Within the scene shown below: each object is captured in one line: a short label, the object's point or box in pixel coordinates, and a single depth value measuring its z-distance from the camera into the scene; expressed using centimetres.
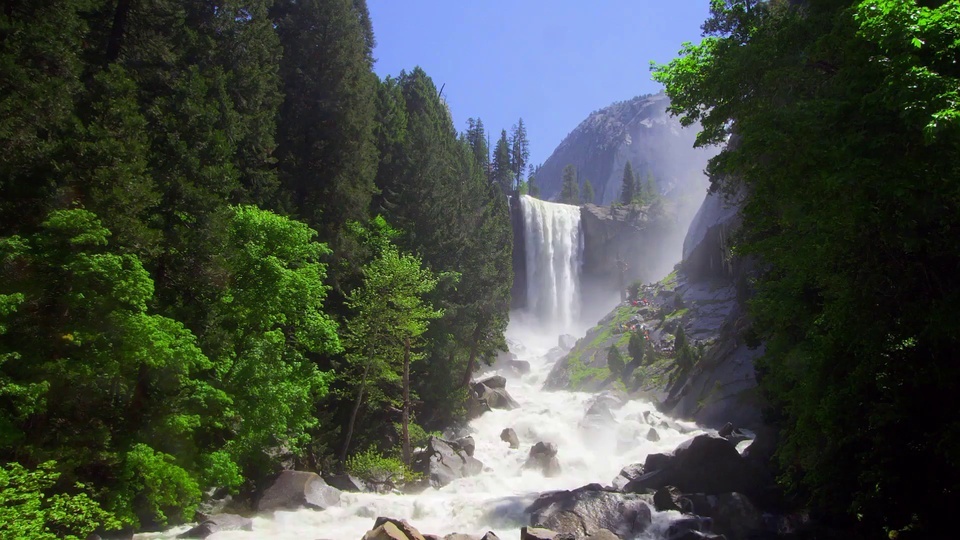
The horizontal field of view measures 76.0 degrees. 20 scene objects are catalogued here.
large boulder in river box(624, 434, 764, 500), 2144
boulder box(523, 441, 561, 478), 3016
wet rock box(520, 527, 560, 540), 1614
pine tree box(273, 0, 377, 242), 2745
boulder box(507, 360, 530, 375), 6265
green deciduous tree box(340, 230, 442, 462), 2505
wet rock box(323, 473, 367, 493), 2220
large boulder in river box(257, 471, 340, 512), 1862
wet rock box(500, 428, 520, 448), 3509
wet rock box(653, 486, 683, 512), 2023
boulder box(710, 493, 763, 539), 1870
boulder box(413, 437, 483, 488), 2625
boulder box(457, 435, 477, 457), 3039
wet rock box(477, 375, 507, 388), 4635
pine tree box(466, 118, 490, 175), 7516
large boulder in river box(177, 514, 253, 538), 1558
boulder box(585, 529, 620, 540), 1700
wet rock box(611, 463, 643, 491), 2556
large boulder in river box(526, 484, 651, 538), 1881
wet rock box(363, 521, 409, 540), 1441
